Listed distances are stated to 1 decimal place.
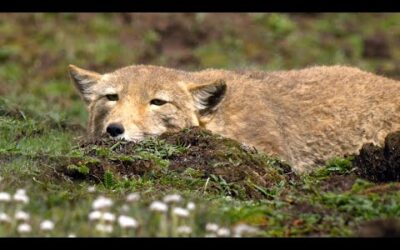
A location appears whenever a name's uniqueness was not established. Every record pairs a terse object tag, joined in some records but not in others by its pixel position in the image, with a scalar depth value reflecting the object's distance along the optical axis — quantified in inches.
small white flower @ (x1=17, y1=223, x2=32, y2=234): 611.2
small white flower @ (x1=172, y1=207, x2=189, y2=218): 631.8
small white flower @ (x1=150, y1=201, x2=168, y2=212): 634.5
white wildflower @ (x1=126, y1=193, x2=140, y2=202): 701.9
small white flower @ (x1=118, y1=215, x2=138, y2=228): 604.4
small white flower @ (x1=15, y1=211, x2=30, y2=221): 630.2
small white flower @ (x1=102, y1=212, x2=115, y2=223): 616.7
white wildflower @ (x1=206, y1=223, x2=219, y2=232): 632.2
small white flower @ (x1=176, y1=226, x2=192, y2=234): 617.9
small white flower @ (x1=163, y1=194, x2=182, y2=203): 679.1
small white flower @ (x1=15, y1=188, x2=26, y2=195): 679.1
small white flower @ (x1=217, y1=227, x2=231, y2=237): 622.1
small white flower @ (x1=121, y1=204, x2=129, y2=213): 669.3
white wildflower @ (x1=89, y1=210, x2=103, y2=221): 623.5
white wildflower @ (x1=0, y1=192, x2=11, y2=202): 661.9
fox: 1018.7
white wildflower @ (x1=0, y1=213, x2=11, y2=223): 635.5
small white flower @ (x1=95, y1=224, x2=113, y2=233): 610.2
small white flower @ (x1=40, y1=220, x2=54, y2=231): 616.4
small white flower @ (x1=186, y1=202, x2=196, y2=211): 666.8
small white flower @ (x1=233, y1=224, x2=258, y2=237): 631.2
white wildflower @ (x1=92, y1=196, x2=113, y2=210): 634.8
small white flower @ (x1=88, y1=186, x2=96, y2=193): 773.6
